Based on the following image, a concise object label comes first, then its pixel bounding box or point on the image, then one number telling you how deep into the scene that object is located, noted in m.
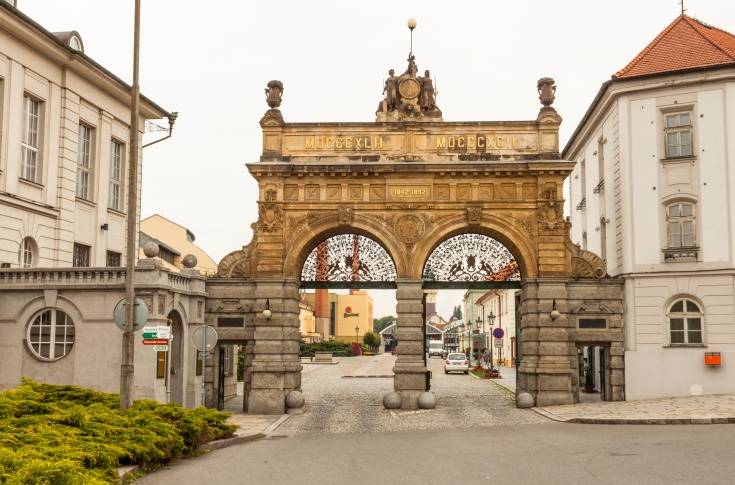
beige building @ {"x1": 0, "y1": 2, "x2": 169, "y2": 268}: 22.77
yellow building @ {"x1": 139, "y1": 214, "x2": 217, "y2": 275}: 63.66
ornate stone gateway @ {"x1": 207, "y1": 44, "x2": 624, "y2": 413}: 25.86
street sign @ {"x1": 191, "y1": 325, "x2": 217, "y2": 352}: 18.80
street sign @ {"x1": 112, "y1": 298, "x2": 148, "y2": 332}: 16.03
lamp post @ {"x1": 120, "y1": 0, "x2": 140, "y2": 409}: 15.68
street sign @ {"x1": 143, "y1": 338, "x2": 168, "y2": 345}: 16.91
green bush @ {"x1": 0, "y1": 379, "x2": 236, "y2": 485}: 9.79
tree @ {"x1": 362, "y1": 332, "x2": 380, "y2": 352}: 97.70
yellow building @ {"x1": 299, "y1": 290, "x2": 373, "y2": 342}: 103.94
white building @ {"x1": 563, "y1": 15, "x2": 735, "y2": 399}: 25.38
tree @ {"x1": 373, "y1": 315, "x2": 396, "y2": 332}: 191.73
